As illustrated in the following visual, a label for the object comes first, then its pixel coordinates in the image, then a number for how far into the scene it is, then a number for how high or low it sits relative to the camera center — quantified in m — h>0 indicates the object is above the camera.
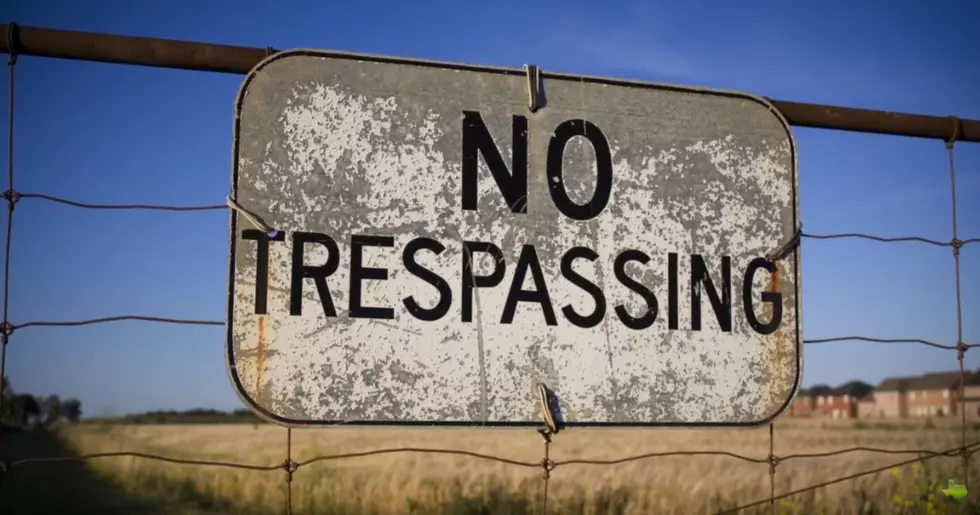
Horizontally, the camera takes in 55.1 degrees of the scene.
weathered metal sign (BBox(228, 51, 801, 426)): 0.69 +0.08
